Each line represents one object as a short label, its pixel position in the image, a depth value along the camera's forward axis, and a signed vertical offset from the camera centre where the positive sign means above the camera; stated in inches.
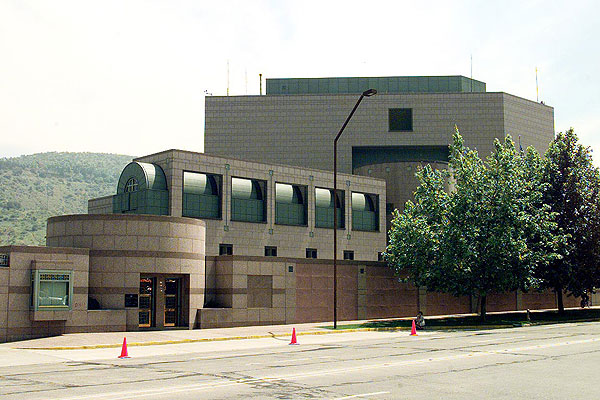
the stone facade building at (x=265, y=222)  1291.8 +153.8
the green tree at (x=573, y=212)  1910.7 +190.1
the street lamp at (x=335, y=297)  1377.3 -46.5
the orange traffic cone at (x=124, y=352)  928.9 -107.1
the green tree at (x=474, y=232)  1616.6 +113.0
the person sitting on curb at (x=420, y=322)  1503.4 -102.1
